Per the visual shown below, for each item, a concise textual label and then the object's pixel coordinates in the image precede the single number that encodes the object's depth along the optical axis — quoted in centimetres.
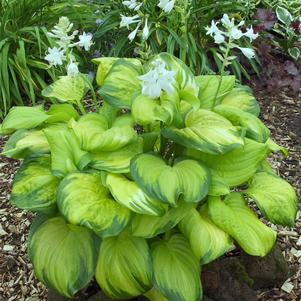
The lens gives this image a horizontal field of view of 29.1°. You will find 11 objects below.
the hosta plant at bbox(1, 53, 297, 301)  185
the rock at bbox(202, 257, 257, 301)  223
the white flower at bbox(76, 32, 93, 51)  215
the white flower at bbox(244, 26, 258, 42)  212
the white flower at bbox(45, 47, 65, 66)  213
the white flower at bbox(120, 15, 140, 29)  227
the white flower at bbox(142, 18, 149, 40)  213
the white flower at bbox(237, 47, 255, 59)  205
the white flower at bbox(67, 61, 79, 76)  211
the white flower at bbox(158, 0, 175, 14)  210
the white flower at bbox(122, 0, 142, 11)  227
